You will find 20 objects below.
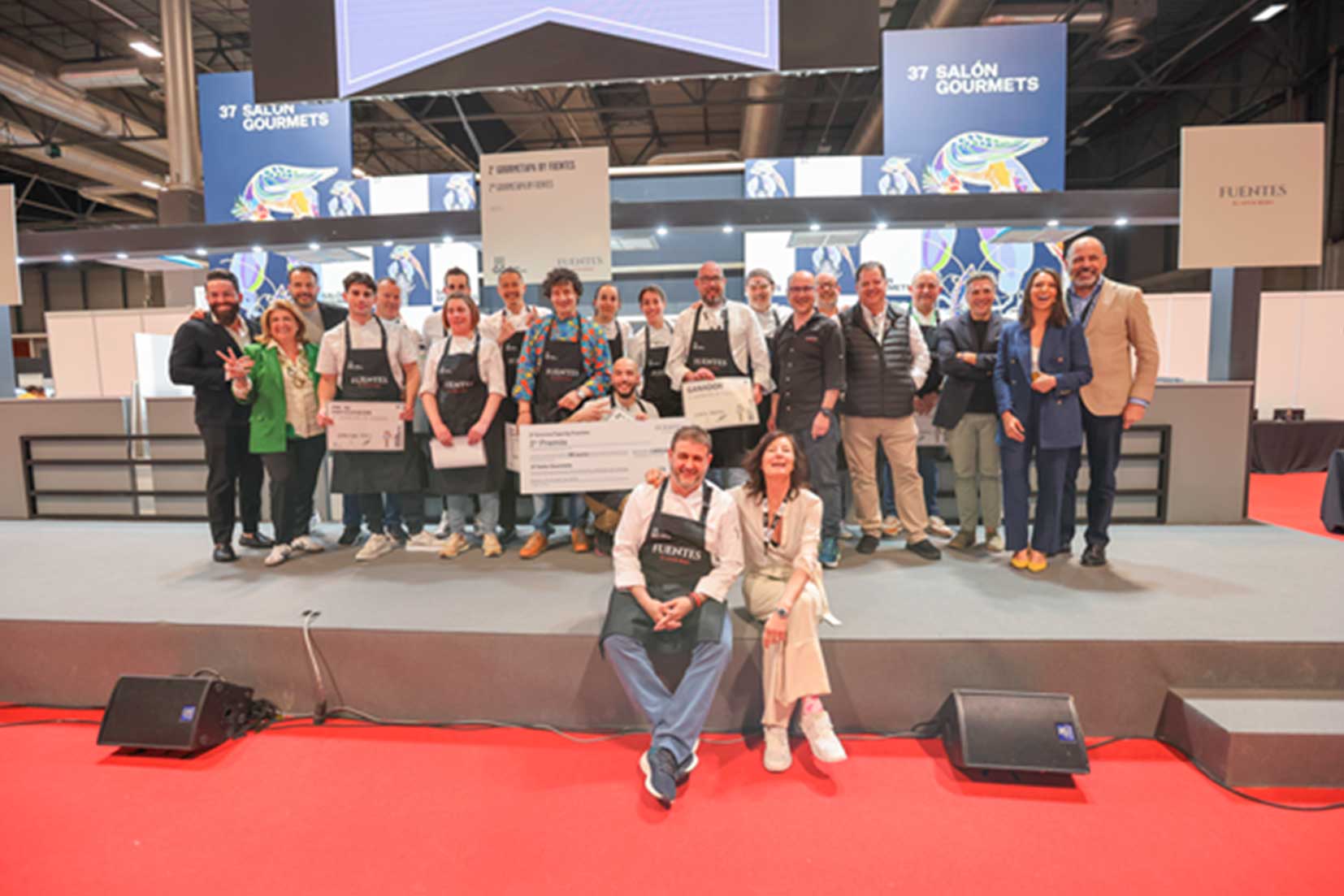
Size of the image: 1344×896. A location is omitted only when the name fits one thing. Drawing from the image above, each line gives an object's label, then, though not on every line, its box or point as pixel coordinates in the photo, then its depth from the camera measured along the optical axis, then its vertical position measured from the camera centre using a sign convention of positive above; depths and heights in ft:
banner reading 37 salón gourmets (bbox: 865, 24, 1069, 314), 22.47 +8.48
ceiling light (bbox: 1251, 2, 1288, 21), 26.02 +13.44
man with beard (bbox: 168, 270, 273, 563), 11.21 -0.24
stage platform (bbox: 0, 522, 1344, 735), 7.96 -3.29
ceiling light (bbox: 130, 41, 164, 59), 26.20 +12.78
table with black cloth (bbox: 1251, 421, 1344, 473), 24.18 -3.10
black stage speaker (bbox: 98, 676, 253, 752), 7.82 -3.97
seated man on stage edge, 7.41 -2.62
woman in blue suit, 9.93 -0.61
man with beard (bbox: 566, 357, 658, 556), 10.75 -0.65
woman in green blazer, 11.38 -0.56
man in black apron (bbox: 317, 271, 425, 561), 11.45 -0.18
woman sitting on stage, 7.44 -2.60
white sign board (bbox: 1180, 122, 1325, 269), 11.53 +2.82
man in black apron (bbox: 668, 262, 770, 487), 11.39 +0.32
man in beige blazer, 10.03 +0.13
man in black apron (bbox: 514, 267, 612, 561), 11.14 +0.05
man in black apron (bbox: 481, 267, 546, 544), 11.87 +0.67
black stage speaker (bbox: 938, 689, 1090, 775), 7.02 -3.90
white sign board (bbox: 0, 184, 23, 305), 14.52 +2.70
